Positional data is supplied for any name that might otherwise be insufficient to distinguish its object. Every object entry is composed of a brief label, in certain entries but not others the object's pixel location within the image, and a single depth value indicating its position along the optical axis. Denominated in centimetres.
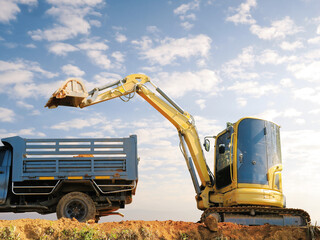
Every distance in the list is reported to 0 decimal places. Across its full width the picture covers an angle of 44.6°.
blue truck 1191
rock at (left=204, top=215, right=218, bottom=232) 1071
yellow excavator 1363
